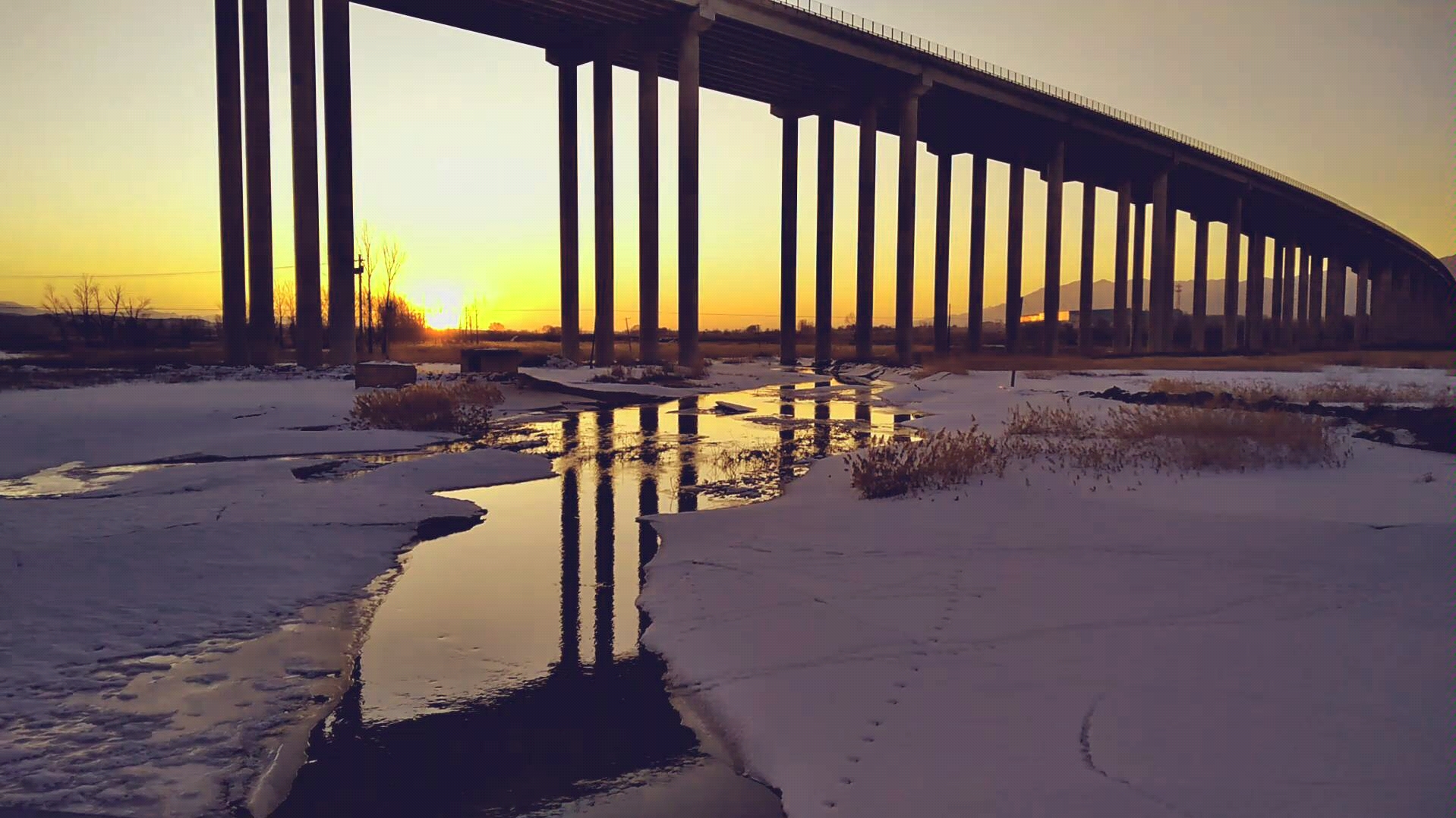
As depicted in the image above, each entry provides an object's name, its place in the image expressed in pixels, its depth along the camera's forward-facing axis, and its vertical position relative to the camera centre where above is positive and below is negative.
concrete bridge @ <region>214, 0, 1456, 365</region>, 32.88 +14.18
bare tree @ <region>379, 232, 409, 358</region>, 56.88 +6.03
